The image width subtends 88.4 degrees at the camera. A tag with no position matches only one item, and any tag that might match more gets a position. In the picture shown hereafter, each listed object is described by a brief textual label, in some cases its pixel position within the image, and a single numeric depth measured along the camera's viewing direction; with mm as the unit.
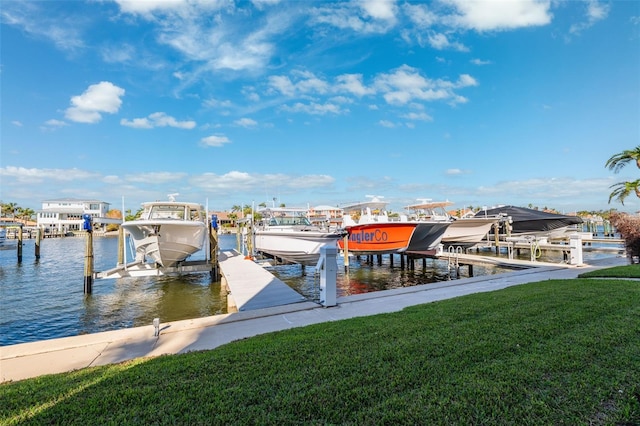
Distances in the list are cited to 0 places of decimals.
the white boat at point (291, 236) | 15820
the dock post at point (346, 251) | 18741
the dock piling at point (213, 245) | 15469
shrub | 12844
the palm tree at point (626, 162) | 16484
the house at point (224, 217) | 101300
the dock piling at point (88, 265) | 13089
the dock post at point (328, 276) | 7438
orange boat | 16922
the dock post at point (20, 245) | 27053
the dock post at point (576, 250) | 13305
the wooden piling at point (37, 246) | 28808
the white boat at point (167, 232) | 14125
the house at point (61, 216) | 78812
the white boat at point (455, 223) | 18855
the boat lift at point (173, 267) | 13409
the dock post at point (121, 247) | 15348
